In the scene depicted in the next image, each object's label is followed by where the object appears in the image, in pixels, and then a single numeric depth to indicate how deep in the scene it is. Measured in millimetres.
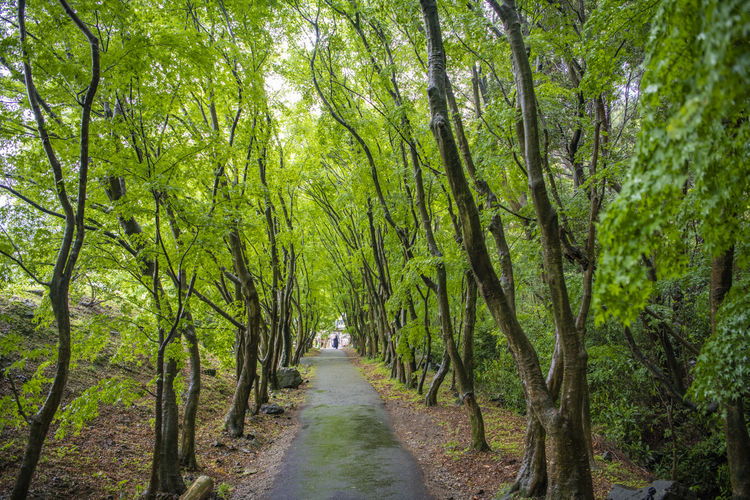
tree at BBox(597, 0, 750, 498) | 1420
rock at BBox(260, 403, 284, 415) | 11352
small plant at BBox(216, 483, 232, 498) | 5926
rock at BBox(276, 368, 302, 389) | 15823
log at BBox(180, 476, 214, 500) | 5422
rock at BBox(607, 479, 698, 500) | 4133
